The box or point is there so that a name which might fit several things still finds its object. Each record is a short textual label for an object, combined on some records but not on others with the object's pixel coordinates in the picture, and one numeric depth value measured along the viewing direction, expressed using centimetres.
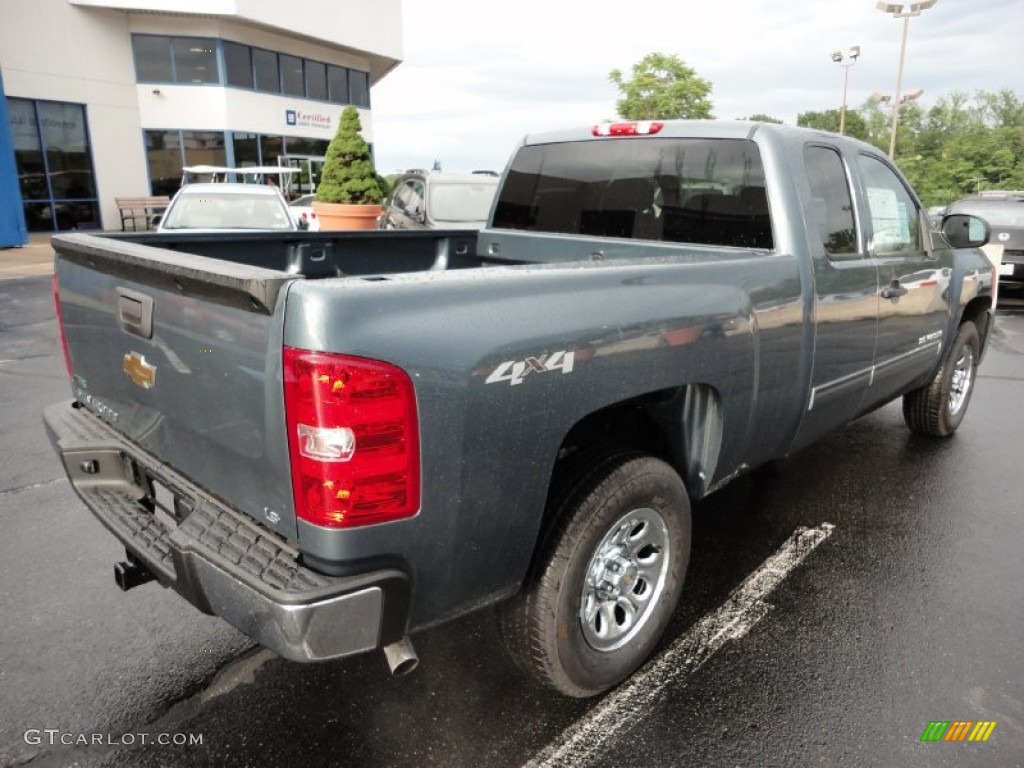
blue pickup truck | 186
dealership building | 2091
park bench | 2256
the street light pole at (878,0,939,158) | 2484
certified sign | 2750
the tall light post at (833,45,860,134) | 3241
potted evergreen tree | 1577
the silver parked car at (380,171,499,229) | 1056
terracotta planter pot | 1249
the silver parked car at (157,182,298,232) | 991
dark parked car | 1199
